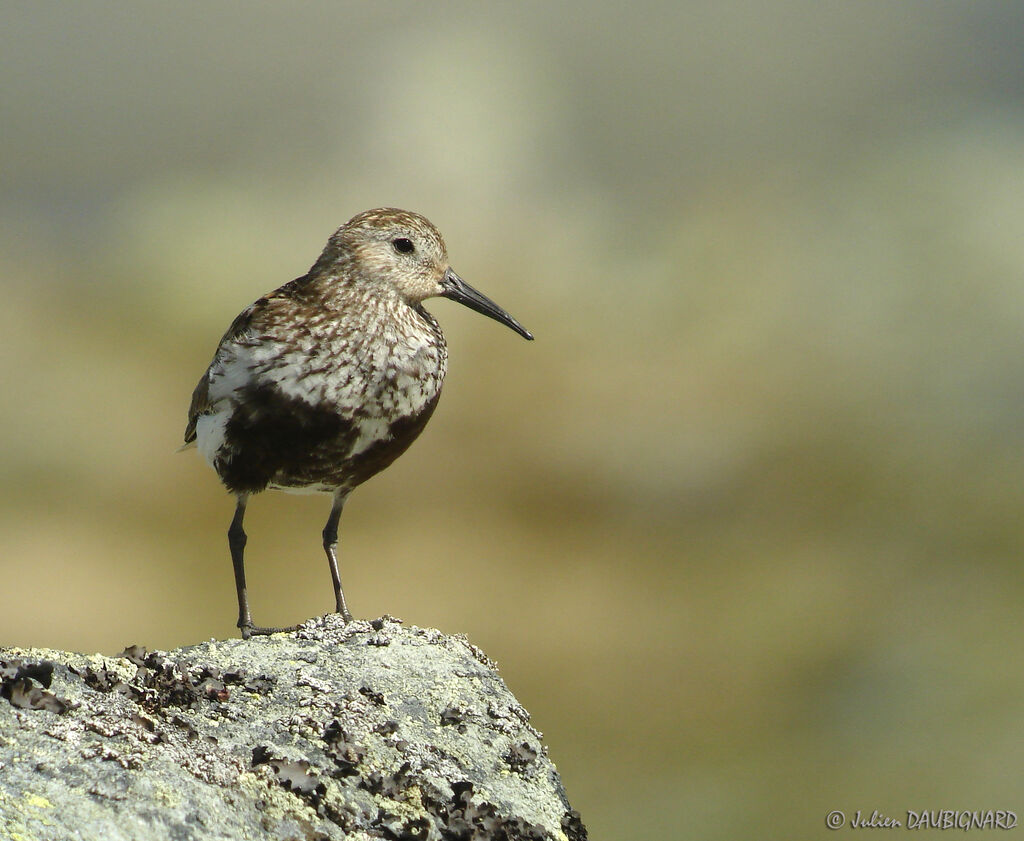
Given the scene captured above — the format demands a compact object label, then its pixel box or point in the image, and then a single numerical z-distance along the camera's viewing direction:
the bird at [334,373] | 12.02
